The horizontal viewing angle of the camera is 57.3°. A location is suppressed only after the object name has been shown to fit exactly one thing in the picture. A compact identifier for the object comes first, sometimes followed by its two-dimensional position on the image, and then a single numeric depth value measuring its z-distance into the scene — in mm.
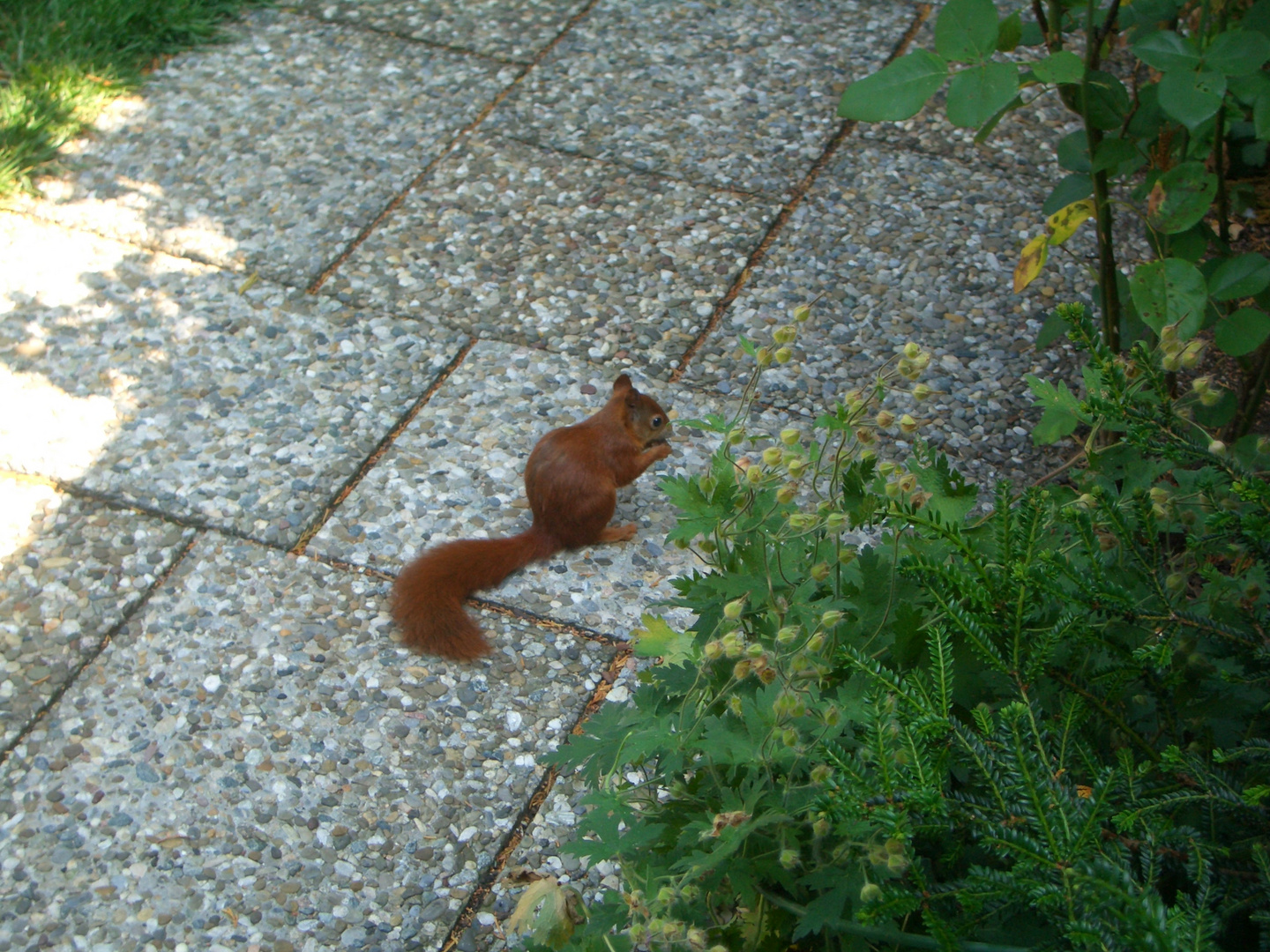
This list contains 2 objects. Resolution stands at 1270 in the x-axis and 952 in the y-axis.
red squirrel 2586
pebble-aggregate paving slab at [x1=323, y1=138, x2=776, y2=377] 3471
